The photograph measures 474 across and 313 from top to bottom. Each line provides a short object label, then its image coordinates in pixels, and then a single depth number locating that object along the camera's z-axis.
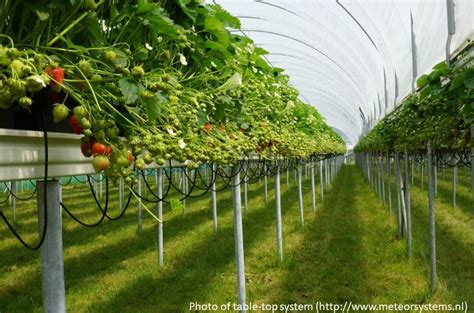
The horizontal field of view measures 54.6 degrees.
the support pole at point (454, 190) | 10.87
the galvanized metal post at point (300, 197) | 9.42
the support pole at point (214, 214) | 8.68
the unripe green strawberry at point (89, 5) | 1.06
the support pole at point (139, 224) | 8.84
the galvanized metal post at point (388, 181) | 9.62
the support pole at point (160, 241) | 6.54
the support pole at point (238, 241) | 4.23
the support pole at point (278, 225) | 6.98
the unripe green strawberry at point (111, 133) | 1.06
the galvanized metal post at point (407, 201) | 6.61
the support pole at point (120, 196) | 10.13
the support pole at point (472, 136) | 3.17
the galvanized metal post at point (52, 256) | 1.46
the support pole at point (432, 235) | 5.29
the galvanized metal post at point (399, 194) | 7.54
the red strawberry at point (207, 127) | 2.07
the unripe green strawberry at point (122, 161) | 1.04
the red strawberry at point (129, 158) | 1.13
